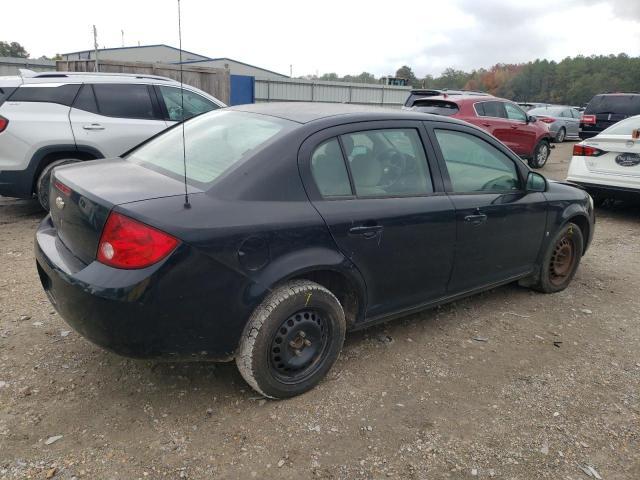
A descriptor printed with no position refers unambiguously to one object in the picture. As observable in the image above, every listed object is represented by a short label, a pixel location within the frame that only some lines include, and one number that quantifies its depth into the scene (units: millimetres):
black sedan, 2393
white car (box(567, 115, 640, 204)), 7094
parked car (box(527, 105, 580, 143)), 19312
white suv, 5777
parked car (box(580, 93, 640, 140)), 15605
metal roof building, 37094
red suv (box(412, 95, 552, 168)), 10984
